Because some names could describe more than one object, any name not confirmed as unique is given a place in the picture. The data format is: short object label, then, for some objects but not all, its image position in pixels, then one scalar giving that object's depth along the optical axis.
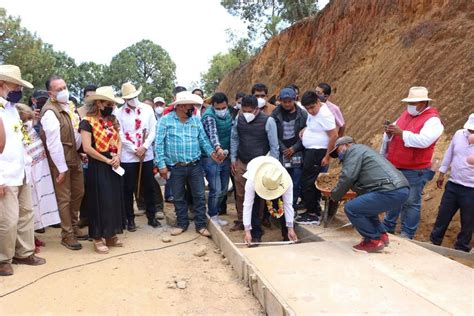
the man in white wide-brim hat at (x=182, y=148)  5.70
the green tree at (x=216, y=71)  47.74
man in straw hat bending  4.93
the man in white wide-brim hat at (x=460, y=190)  5.23
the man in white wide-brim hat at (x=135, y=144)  5.93
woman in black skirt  5.07
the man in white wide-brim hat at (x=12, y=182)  4.28
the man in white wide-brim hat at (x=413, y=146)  5.04
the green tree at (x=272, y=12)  24.20
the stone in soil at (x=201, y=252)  5.21
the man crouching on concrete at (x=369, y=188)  4.48
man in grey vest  5.64
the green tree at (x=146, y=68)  44.75
